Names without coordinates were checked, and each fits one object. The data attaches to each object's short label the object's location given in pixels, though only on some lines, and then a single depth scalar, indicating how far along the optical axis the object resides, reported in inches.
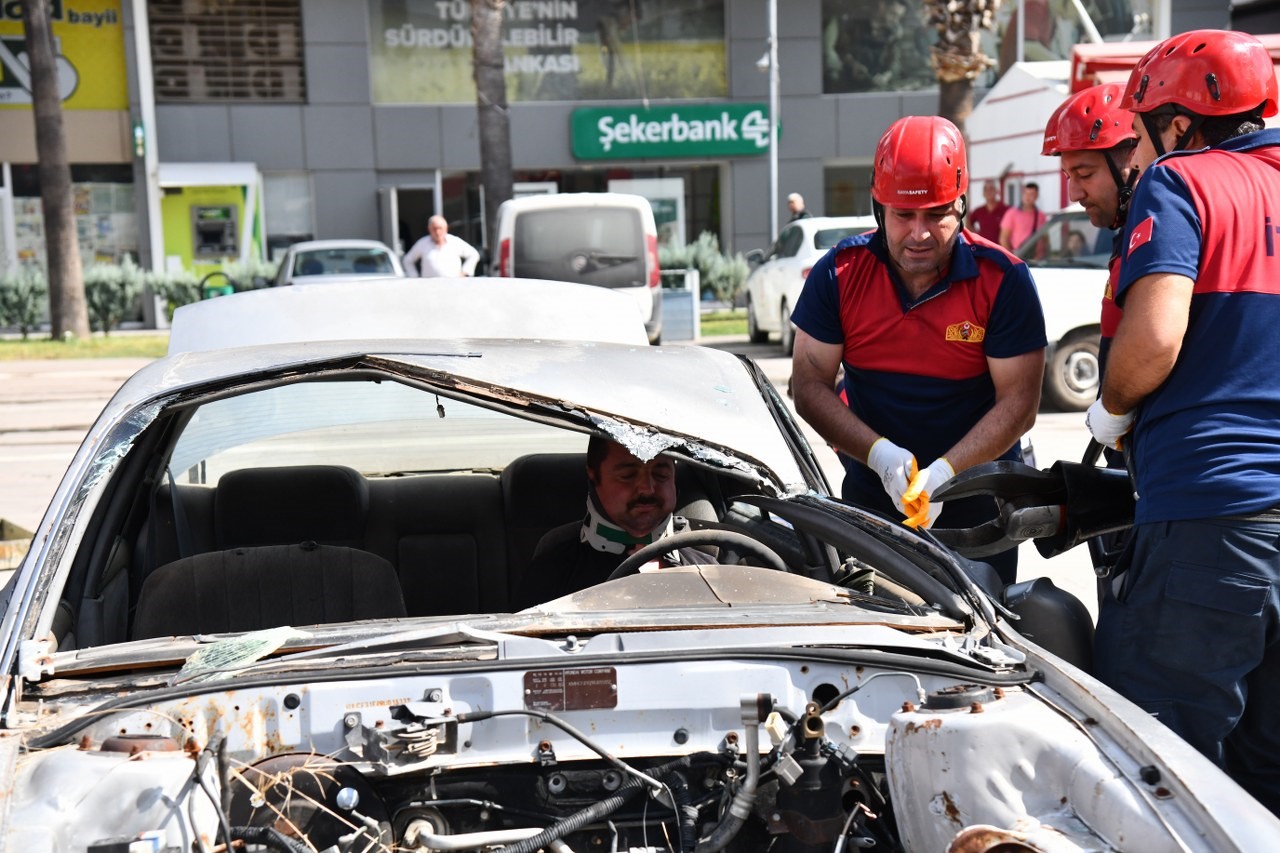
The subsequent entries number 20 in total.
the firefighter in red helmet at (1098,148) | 157.4
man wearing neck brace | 152.6
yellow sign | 1008.9
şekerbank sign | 1068.5
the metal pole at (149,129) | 1013.8
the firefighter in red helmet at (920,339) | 157.5
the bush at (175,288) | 965.8
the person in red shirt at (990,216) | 653.9
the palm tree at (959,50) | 764.6
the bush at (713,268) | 1007.0
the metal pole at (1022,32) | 1108.5
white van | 636.1
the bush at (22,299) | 933.8
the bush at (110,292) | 928.9
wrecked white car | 91.9
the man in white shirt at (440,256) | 674.2
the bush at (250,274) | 931.3
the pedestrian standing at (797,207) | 796.0
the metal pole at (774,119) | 997.2
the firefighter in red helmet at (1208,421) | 117.7
